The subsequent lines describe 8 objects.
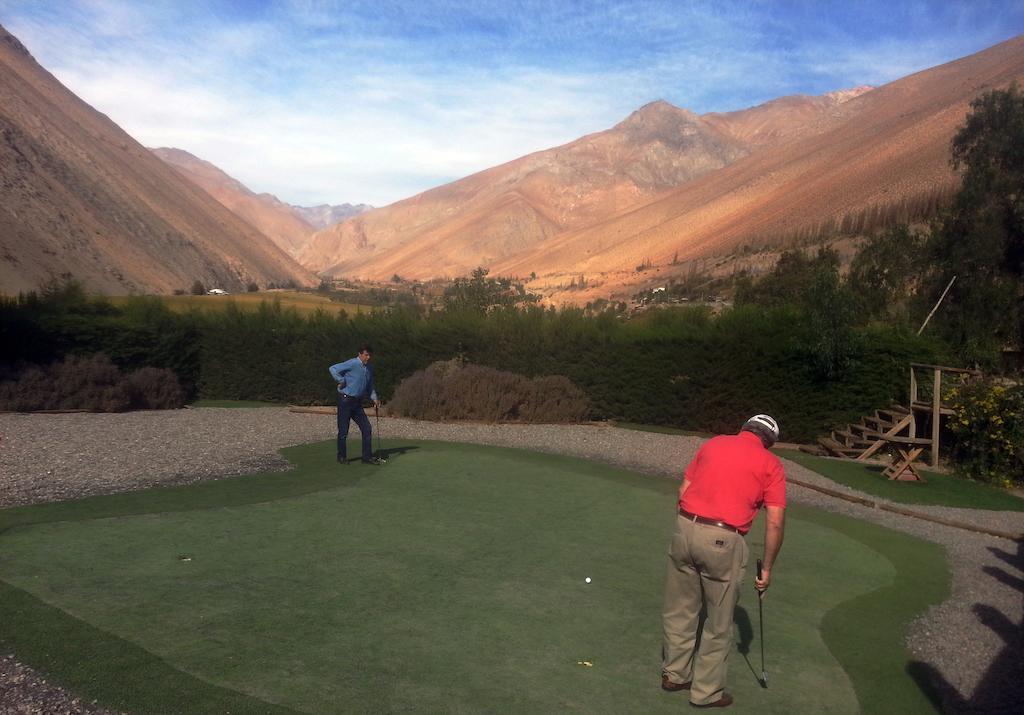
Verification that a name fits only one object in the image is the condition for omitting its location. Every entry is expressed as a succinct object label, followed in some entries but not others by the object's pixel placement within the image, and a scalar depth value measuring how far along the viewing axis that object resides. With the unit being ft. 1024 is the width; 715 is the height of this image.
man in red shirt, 15.98
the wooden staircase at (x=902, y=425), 48.44
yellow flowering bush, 45.75
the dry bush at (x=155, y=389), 67.82
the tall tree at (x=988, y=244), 70.49
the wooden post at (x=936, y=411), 47.33
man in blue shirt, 40.34
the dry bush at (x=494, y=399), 65.72
